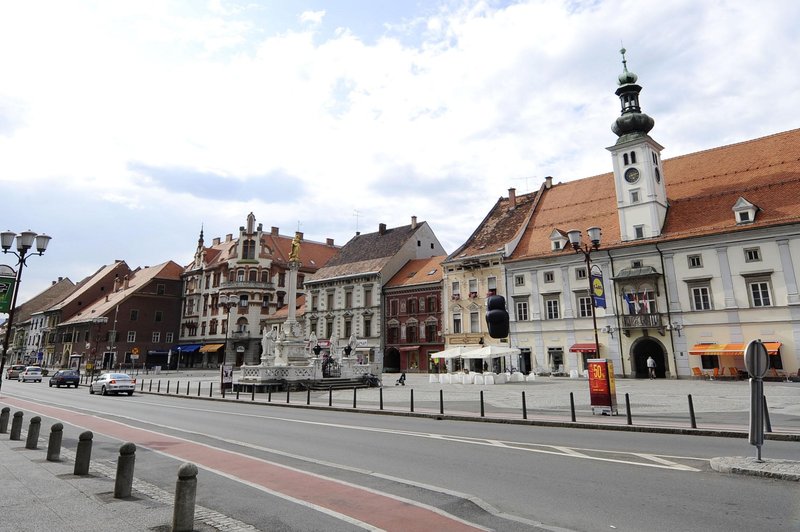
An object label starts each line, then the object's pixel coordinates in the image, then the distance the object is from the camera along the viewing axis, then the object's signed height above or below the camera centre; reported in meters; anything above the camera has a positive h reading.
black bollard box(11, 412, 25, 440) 11.84 -1.26
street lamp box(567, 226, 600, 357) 18.39 +4.80
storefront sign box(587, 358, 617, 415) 15.44 -0.65
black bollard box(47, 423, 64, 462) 9.33 -1.33
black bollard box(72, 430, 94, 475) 8.09 -1.33
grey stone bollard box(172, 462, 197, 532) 5.29 -1.37
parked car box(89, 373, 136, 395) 30.61 -0.74
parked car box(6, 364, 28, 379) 58.46 +0.11
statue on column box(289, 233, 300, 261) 37.10 +9.02
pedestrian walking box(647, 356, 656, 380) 35.22 +0.03
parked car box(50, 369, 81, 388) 40.59 -0.53
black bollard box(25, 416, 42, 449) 10.56 -1.31
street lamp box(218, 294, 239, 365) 35.81 +5.16
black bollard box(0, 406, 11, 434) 12.98 -1.17
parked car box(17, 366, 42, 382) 52.56 -0.14
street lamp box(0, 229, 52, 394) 13.93 +3.69
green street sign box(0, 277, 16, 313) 14.33 +2.33
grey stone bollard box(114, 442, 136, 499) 6.81 -1.35
